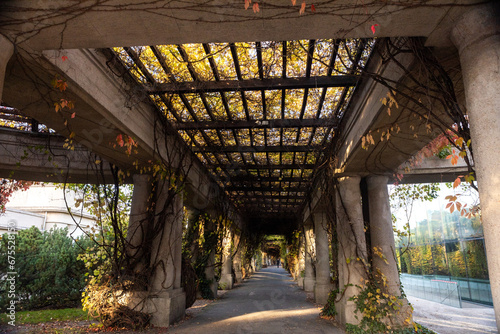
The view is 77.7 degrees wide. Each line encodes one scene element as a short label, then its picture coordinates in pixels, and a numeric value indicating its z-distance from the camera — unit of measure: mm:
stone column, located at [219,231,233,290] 12562
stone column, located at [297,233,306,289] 13561
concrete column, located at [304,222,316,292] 11750
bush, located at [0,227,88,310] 7336
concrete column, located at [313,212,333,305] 8875
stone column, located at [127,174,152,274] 5754
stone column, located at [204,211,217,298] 9820
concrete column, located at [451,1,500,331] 1838
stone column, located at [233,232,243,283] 15659
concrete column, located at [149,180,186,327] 5582
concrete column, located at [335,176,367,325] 5383
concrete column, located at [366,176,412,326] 5284
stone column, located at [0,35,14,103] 2323
